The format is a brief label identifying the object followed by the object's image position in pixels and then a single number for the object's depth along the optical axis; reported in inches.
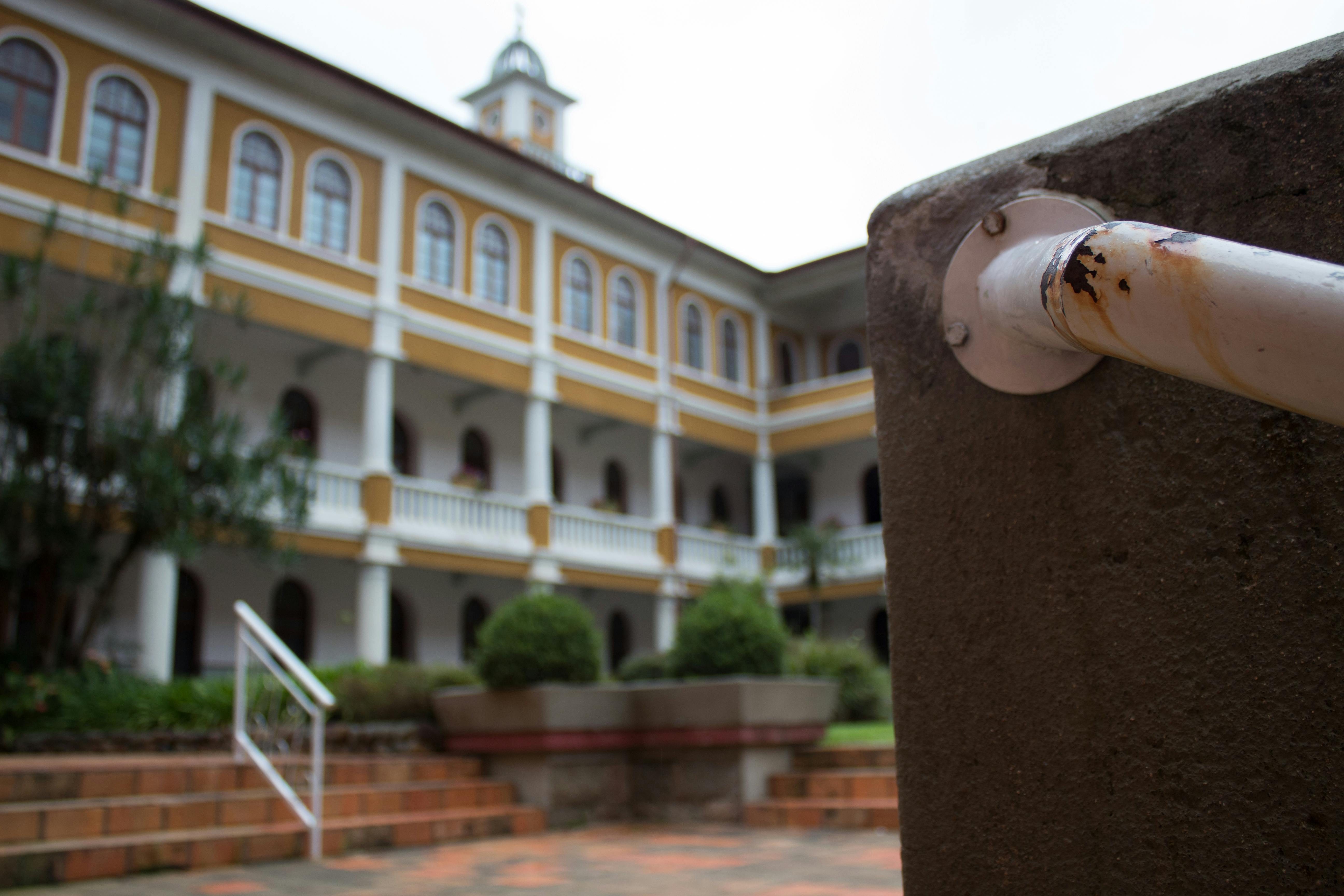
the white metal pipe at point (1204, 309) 31.0
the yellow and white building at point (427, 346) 597.6
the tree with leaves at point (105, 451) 444.8
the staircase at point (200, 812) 229.6
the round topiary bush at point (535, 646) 334.6
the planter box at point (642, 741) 331.6
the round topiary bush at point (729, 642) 362.9
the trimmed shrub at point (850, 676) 511.5
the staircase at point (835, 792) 297.6
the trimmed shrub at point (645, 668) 478.0
